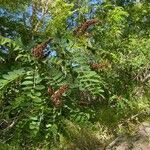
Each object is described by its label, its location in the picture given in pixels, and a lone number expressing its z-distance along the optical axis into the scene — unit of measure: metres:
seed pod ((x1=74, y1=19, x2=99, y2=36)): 2.17
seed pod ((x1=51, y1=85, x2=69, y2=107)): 1.94
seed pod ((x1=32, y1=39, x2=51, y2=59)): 2.06
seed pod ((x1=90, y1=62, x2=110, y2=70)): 2.14
